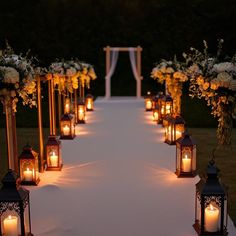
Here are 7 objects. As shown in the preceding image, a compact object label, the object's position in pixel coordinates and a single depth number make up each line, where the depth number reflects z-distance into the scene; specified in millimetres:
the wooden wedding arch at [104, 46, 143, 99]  20652
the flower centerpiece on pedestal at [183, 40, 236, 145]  5659
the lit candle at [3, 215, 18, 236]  4137
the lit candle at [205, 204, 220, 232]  4410
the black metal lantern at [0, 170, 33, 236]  4066
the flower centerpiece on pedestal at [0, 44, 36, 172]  5367
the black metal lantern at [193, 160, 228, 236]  4316
